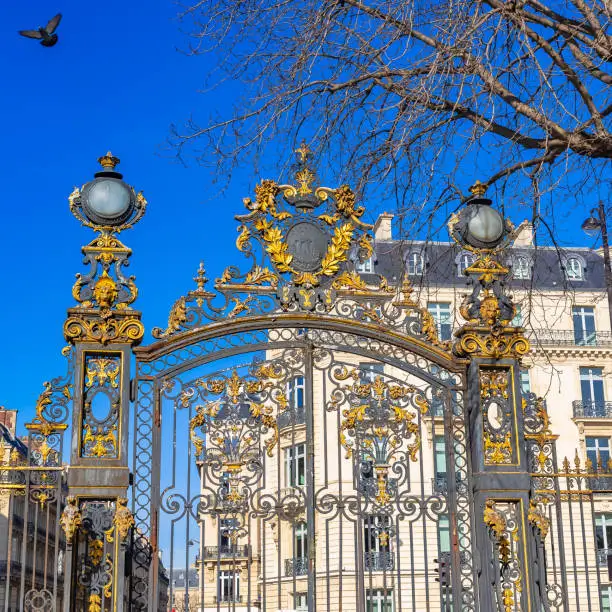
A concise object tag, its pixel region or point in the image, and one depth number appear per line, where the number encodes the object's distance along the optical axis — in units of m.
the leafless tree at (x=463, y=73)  8.62
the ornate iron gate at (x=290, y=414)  8.33
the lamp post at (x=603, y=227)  10.09
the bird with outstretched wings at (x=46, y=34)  9.16
